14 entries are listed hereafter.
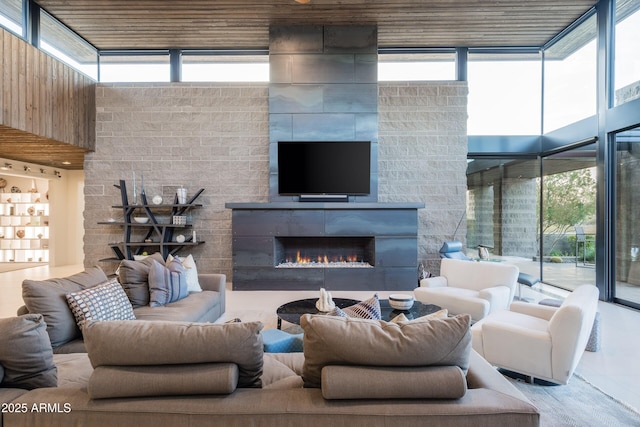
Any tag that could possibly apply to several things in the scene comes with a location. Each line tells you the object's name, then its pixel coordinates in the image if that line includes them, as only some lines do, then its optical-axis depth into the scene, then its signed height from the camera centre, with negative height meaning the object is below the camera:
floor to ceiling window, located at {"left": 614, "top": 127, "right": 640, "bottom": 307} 4.08 -0.03
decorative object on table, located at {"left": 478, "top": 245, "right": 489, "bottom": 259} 5.16 -0.60
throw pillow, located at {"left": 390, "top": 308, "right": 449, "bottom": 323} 1.45 -0.45
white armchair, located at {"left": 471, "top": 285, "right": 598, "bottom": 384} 2.05 -0.84
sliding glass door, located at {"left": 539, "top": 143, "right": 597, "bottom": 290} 4.74 -0.03
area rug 1.84 -1.16
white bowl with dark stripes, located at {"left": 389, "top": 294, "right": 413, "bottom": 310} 2.83 -0.76
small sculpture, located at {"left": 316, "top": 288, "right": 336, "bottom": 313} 2.80 -0.77
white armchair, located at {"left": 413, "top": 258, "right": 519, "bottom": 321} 3.19 -0.79
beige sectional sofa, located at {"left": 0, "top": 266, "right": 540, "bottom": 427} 1.07 -0.57
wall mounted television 5.13 +0.77
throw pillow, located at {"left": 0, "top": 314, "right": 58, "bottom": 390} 1.17 -0.51
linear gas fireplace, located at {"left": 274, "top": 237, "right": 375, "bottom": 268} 5.33 -0.58
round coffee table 2.70 -0.84
